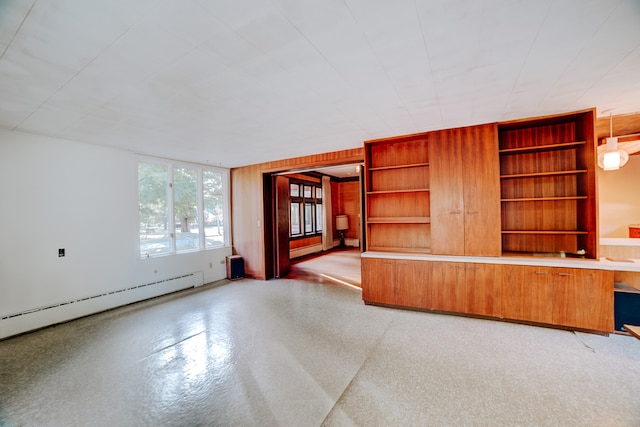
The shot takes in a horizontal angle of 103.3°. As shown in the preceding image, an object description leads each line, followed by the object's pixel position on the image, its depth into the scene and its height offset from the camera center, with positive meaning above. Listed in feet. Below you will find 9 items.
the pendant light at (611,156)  10.46 +1.94
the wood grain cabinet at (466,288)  10.85 -3.65
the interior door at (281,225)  19.63 -1.18
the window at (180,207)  15.33 +0.38
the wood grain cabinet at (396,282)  12.05 -3.67
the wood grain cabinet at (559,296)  9.39 -3.61
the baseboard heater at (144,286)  10.87 -4.16
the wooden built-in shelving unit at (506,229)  9.93 -1.07
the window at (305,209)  27.94 +0.14
